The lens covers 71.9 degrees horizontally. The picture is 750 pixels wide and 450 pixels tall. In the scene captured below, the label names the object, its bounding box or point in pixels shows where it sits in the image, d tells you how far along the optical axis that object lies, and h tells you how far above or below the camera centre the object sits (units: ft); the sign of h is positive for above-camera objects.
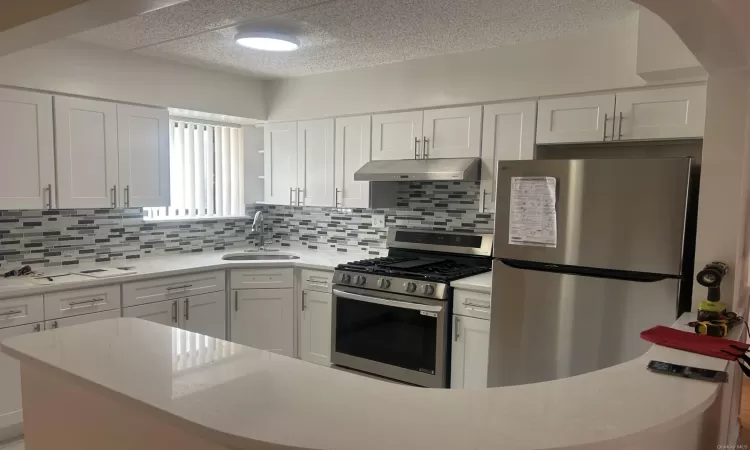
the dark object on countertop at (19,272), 10.32 -1.89
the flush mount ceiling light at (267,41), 9.68 +2.75
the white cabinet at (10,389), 9.20 -3.80
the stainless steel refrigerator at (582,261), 7.70 -1.10
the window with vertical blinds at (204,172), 13.87 +0.29
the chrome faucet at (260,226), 15.12 -1.24
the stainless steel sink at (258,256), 14.03 -1.98
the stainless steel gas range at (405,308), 10.37 -2.54
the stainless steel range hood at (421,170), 10.85 +0.40
